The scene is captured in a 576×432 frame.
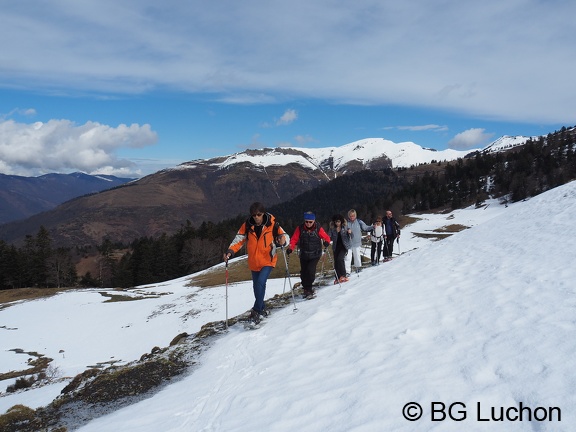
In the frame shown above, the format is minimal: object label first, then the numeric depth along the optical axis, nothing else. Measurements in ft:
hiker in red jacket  39.34
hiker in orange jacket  31.81
